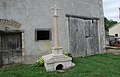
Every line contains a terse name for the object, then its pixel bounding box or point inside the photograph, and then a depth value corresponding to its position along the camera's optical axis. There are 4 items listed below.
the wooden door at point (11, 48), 4.40
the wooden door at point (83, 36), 5.34
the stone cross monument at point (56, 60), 3.80
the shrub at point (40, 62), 4.09
